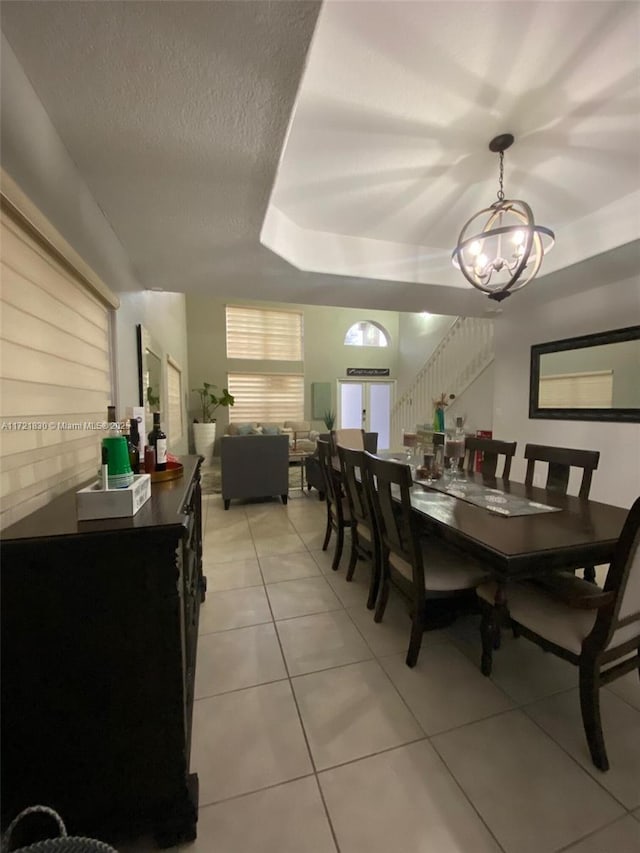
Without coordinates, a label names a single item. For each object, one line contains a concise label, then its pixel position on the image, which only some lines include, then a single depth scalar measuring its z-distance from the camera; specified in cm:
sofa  722
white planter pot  751
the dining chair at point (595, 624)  115
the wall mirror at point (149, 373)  270
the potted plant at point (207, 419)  752
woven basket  73
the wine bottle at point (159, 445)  154
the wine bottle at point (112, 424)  174
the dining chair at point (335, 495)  268
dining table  125
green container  107
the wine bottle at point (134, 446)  145
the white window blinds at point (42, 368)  101
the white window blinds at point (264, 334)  810
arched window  887
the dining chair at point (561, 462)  201
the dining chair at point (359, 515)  212
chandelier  198
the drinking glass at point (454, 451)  251
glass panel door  892
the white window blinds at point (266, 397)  820
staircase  539
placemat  175
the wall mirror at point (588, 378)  331
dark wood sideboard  89
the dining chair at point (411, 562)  164
